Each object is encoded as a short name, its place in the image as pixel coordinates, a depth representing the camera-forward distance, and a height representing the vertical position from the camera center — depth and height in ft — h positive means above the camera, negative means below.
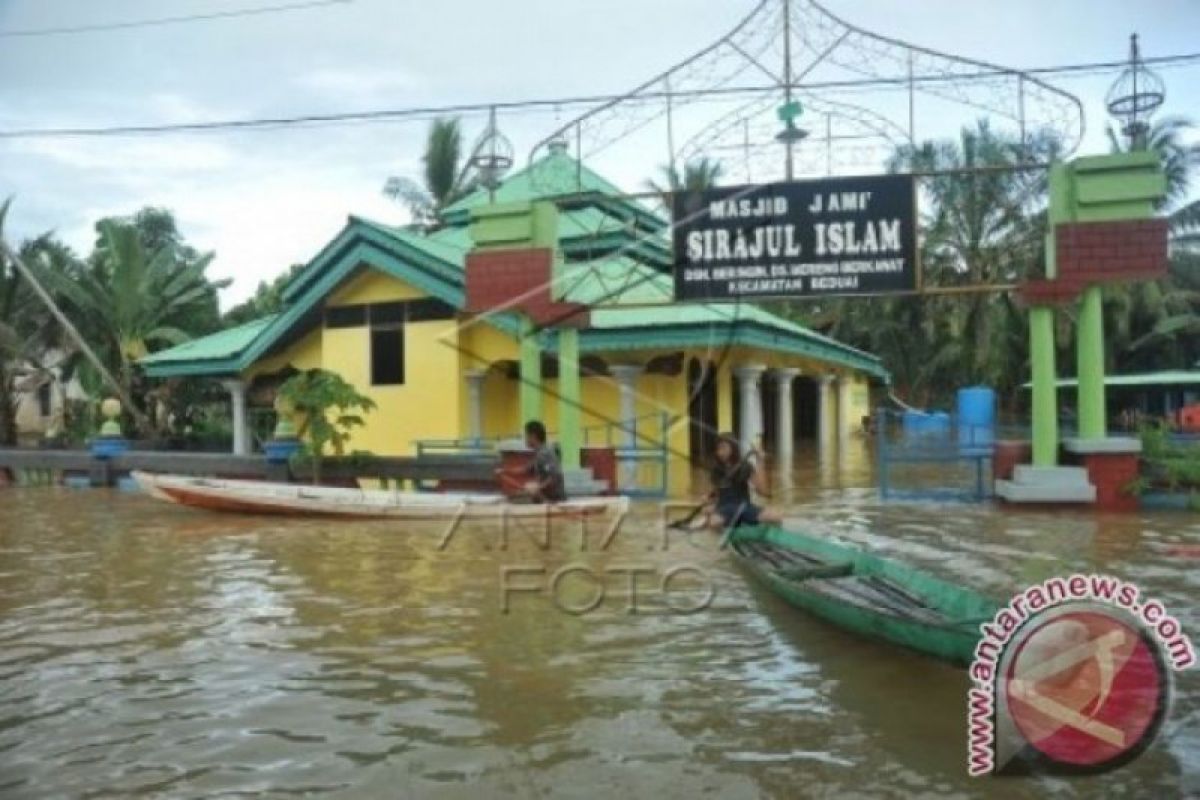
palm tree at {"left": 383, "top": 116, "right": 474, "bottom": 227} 119.03 +29.54
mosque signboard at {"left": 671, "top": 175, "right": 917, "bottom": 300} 47.78 +8.59
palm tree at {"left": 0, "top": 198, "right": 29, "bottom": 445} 89.01 +9.13
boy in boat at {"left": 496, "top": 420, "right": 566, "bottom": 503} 44.78 -1.96
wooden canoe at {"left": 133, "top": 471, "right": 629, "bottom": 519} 45.16 -3.24
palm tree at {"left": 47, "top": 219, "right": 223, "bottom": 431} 85.20 +11.45
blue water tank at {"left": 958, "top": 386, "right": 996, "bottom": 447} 89.74 +1.54
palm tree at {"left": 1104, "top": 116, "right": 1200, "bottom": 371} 108.58 +12.55
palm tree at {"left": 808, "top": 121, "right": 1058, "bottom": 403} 106.73 +14.54
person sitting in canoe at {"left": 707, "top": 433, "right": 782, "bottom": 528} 35.35 -2.16
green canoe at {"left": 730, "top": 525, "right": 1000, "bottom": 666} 19.43 -3.92
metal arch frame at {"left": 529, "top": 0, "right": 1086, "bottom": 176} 47.29 +16.29
